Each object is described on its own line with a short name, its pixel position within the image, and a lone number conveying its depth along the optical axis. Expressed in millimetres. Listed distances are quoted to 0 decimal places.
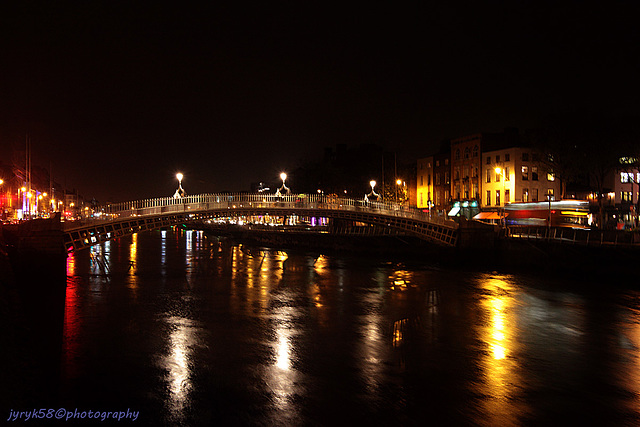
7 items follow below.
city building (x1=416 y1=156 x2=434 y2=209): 78188
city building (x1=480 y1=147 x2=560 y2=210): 60875
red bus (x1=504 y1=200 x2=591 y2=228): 49812
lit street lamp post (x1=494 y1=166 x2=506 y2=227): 61006
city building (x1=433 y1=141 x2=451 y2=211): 73688
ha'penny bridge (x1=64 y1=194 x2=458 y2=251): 34906
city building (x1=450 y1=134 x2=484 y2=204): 67250
